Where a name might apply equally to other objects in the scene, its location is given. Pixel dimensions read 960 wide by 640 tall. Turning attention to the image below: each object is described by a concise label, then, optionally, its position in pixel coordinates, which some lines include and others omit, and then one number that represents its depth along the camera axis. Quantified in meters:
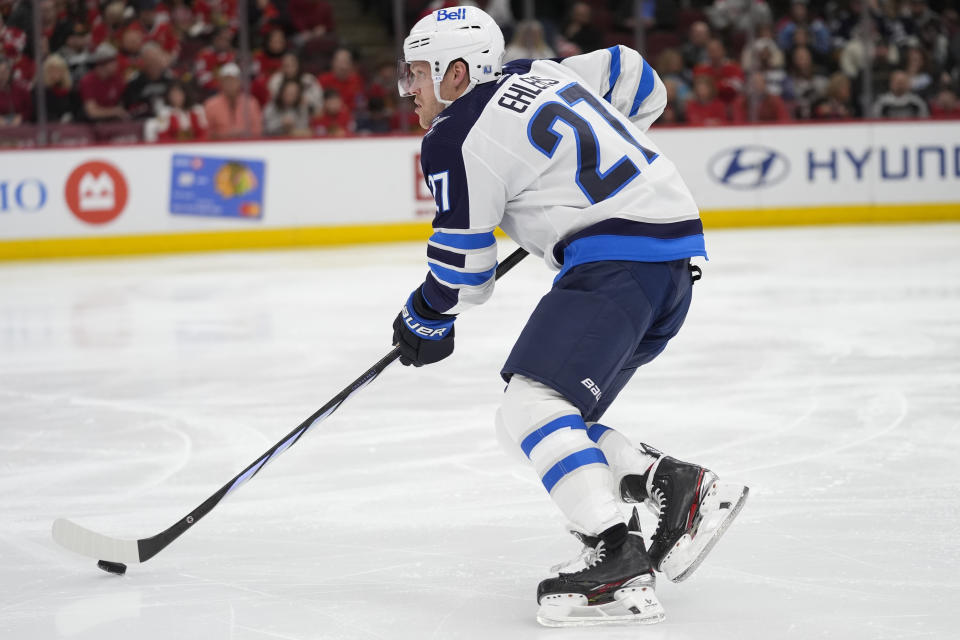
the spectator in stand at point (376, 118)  18.59
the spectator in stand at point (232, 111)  18.08
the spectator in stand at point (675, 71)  19.25
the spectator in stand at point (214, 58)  18.23
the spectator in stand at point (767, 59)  19.39
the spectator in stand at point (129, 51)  17.89
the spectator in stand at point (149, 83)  17.78
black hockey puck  4.98
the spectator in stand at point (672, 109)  19.14
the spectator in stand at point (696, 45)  19.67
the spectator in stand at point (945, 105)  19.11
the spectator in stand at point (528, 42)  19.30
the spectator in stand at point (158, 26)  18.25
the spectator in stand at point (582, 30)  19.89
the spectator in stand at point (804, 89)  19.28
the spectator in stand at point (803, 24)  19.87
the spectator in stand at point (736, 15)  19.61
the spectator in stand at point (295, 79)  18.44
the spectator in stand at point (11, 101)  17.27
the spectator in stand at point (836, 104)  19.22
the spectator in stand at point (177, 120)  17.80
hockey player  4.20
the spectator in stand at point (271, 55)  18.55
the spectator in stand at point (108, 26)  17.97
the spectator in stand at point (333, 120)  18.44
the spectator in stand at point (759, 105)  19.16
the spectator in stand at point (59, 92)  17.47
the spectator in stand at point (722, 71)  19.23
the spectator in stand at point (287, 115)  18.27
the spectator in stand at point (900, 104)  19.16
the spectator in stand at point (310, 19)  19.36
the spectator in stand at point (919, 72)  19.36
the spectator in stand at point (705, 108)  19.06
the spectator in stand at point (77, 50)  17.67
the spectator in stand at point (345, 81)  18.73
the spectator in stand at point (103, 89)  17.61
